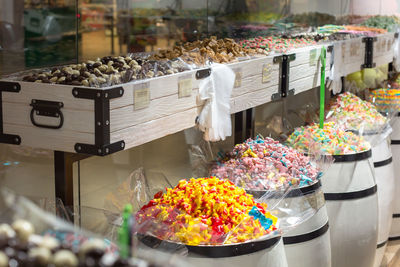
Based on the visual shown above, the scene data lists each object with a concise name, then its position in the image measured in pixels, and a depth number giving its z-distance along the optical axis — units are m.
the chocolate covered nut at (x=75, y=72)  2.04
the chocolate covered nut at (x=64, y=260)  1.01
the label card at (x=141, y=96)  2.03
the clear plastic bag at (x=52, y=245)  1.02
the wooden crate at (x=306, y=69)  3.38
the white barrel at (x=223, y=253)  1.91
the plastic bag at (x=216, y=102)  2.50
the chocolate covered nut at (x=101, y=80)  1.95
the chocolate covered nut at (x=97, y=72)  2.02
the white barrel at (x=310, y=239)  2.52
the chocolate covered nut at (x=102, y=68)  2.13
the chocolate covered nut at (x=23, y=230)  1.13
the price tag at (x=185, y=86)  2.30
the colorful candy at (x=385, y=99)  4.65
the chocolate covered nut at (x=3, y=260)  1.02
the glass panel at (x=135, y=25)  2.95
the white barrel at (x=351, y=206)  3.08
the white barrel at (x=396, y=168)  4.36
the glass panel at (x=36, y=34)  2.61
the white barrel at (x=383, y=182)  3.71
